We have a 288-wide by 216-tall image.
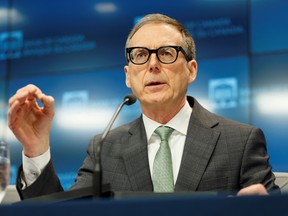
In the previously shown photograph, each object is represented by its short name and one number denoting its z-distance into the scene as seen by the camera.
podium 0.89
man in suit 1.54
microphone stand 1.26
